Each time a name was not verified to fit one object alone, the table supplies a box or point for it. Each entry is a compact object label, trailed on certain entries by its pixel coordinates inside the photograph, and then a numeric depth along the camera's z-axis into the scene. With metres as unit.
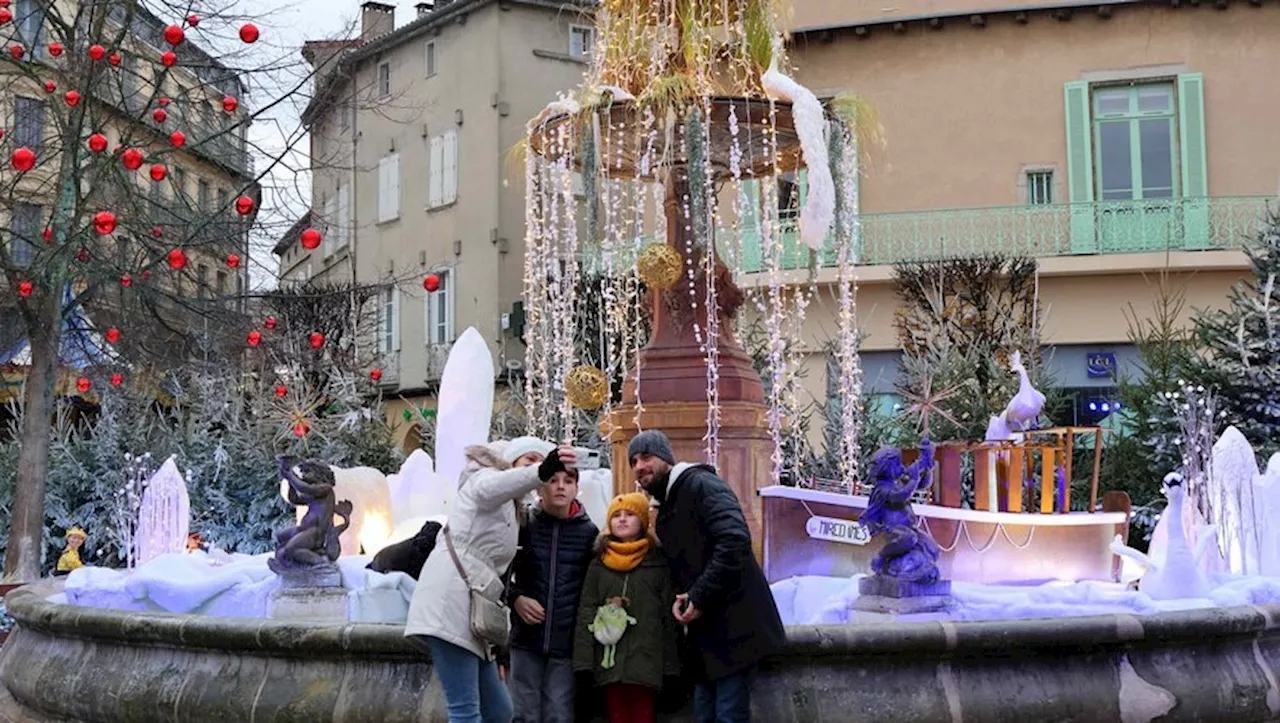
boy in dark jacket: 5.09
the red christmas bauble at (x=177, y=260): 11.42
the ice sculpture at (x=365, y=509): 9.42
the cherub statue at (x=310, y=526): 6.80
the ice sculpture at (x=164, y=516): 11.52
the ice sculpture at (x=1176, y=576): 7.01
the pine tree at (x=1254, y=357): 14.37
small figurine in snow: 13.42
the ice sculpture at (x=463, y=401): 10.37
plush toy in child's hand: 4.96
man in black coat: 4.88
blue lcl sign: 20.83
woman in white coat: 4.90
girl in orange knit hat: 4.97
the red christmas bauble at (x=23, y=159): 9.45
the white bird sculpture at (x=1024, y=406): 8.46
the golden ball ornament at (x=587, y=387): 7.99
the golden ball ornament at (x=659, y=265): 8.09
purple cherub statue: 6.25
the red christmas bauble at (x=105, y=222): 10.09
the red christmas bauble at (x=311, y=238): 10.66
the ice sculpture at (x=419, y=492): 9.89
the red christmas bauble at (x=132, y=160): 10.20
